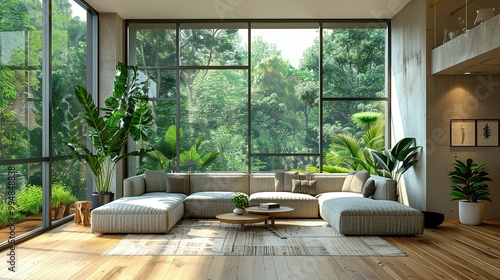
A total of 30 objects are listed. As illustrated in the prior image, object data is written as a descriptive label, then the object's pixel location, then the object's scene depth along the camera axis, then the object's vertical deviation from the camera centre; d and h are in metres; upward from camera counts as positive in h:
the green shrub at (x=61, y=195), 7.82 -0.76
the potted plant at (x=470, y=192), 7.89 -0.69
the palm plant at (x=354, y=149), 9.94 -0.10
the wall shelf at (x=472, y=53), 6.32 +1.13
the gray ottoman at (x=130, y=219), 7.05 -0.95
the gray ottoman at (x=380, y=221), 6.92 -0.95
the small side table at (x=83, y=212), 8.01 -1.00
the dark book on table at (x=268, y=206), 7.67 -0.86
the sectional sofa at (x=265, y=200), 6.96 -0.81
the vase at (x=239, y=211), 7.60 -0.92
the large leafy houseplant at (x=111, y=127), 8.41 +0.24
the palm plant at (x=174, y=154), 10.12 -0.20
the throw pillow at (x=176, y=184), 9.20 -0.67
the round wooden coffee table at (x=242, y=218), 7.17 -0.97
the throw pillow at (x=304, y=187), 9.03 -0.70
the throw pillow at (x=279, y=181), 9.25 -0.63
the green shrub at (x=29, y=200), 6.60 -0.70
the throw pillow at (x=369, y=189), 8.13 -0.66
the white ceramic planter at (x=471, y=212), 7.87 -0.97
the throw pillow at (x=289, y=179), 9.23 -0.59
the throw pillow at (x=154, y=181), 9.14 -0.62
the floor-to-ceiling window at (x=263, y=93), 10.09 +0.90
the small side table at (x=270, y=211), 7.54 -0.91
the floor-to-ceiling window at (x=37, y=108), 6.26 +0.44
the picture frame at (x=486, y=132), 8.43 +0.17
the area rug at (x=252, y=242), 5.96 -1.16
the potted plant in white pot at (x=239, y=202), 7.58 -0.80
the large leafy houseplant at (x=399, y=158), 8.63 -0.23
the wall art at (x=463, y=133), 8.41 +0.16
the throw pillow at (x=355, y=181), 8.82 -0.61
